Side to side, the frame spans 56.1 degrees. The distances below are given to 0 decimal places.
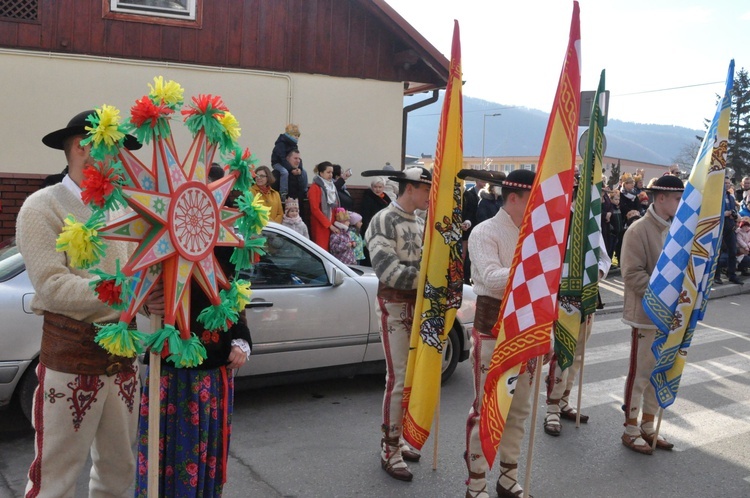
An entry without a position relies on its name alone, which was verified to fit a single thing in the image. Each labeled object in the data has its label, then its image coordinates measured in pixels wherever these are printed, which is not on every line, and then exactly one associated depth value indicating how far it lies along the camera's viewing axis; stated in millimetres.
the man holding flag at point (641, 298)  5449
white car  5727
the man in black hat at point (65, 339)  2877
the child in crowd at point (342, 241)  10406
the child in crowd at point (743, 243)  15414
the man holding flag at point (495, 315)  4223
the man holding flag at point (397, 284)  4664
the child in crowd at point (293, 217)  9828
